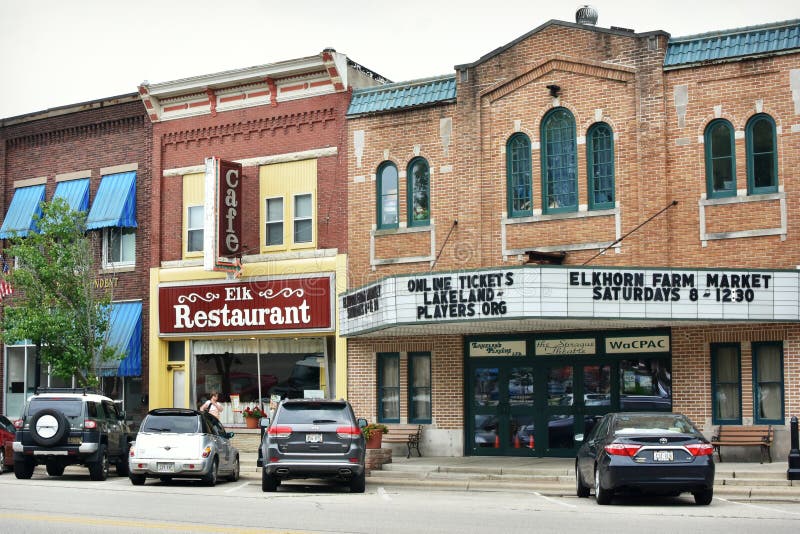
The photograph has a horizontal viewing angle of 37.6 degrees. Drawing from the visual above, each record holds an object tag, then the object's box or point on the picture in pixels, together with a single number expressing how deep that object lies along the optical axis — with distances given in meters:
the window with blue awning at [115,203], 34.19
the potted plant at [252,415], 31.75
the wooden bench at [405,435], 28.69
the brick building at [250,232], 30.89
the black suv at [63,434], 23.78
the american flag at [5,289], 35.91
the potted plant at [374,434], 26.55
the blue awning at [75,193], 35.22
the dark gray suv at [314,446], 20.94
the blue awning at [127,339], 33.88
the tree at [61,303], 31.64
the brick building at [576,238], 24.06
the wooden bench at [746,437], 24.12
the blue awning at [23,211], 36.16
